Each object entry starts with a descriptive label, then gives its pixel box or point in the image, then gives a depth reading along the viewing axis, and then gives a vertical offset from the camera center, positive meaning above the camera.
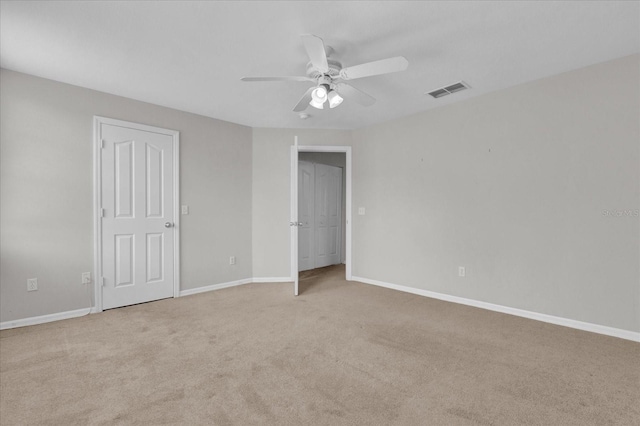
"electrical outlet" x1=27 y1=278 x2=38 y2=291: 2.89 -0.74
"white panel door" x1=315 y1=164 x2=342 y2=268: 5.88 -0.08
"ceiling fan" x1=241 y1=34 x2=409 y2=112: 2.06 +1.07
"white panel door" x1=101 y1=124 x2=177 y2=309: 3.36 -0.08
